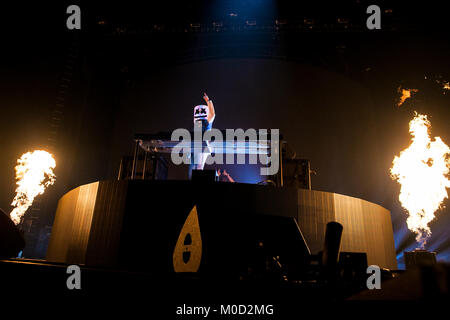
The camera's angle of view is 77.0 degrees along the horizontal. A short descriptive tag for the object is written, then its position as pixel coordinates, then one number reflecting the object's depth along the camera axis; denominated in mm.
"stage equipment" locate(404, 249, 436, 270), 6664
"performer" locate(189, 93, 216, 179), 6832
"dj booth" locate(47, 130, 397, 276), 4738
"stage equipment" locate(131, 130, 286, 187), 6465
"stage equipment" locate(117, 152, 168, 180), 7579
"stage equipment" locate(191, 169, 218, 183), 5008
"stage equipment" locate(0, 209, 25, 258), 2111
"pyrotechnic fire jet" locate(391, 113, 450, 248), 9477
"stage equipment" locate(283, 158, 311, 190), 7691
